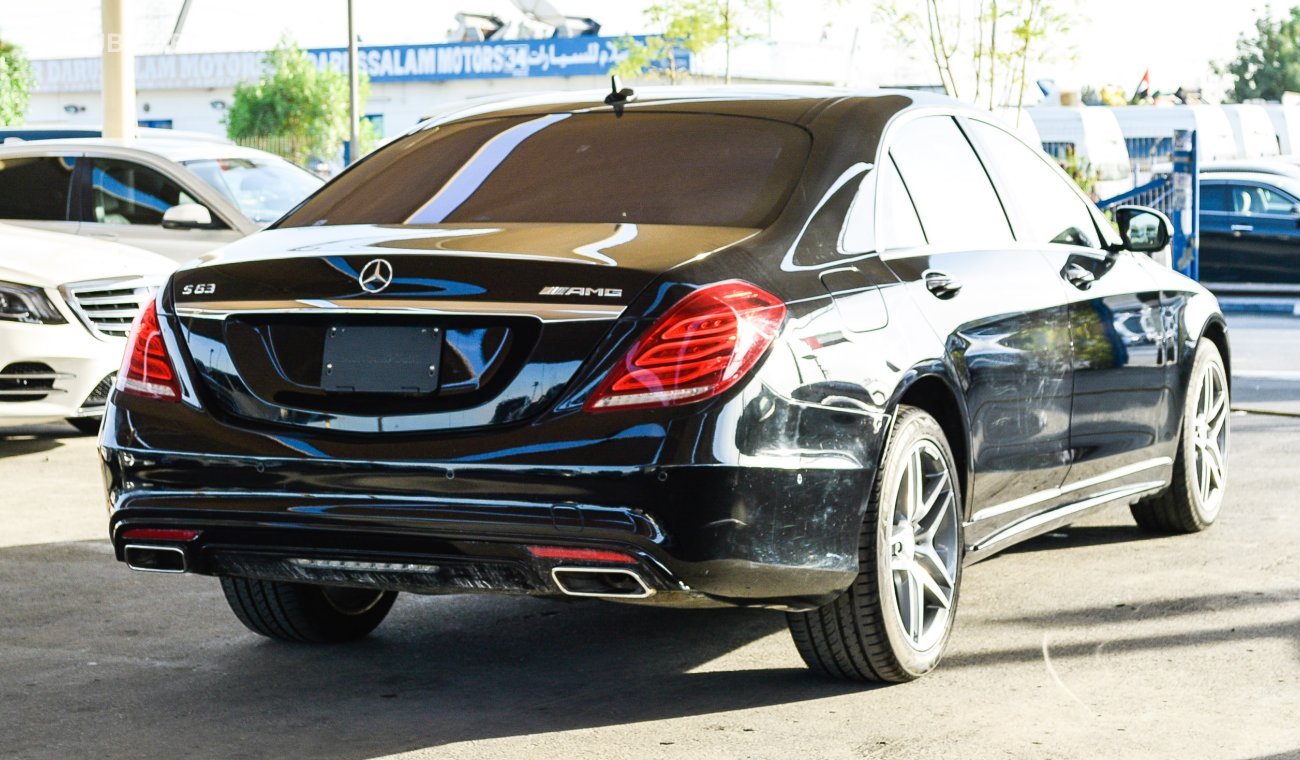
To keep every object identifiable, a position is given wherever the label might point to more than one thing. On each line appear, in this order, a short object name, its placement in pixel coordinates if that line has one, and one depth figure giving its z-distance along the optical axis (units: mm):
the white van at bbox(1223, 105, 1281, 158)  41094
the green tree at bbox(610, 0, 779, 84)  29975
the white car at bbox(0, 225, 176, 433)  9438
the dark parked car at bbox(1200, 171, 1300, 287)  21359
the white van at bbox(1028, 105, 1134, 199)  31938
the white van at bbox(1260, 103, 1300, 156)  45000
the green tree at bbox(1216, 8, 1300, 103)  110125
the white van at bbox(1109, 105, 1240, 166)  33134
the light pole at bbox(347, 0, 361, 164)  36406
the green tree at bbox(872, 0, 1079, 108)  19125
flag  58284
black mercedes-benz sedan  4238
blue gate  17328
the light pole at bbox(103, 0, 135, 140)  17094
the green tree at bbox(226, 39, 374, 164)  62375
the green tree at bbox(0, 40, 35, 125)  40156
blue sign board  63094
